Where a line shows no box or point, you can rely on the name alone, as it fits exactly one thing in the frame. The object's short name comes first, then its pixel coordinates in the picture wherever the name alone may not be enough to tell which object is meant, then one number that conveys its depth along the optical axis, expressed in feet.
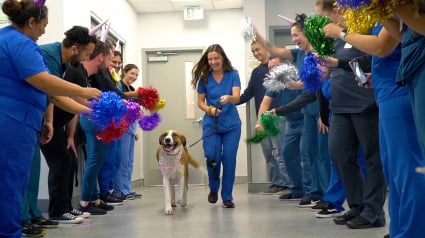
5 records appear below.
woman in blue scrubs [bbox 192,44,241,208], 15.88
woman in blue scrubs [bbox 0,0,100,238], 7.41
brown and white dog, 16.14
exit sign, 28.94
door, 29.32
